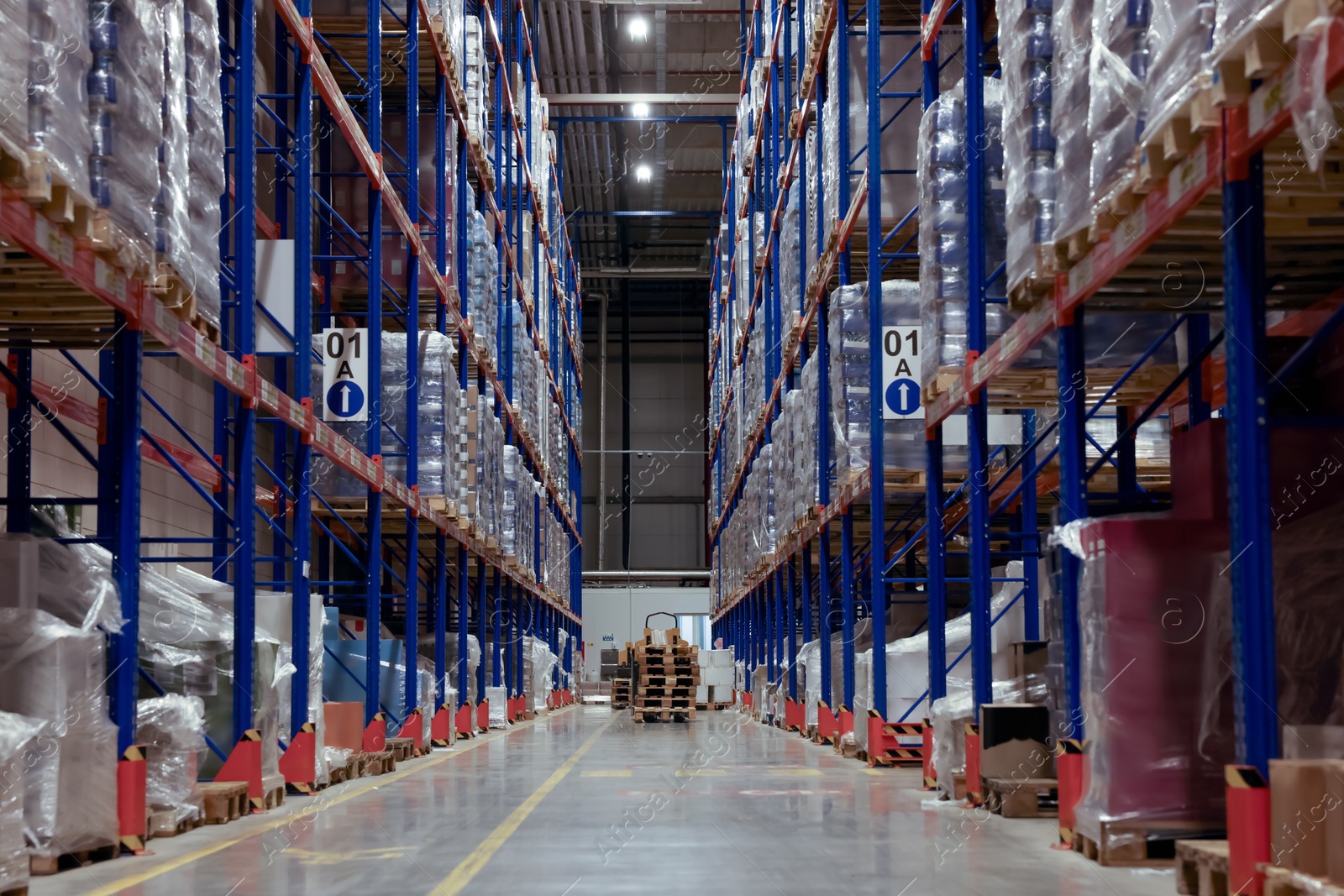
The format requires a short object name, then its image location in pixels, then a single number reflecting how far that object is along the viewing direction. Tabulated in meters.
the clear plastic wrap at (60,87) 5.61
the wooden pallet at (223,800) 7.70
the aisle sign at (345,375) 12.14
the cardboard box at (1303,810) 4.20
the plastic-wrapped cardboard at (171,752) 7.31
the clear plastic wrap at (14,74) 5.28
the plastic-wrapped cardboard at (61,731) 5.80
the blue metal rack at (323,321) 6.89
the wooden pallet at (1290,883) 4.02
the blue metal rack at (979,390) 4.67
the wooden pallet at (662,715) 22.78
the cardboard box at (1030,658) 8.73
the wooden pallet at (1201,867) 4.67
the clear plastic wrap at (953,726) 8.65
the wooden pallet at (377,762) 11.33
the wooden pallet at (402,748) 12.52
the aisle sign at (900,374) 10.88
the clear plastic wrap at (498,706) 19.67
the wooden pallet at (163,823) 7.05
